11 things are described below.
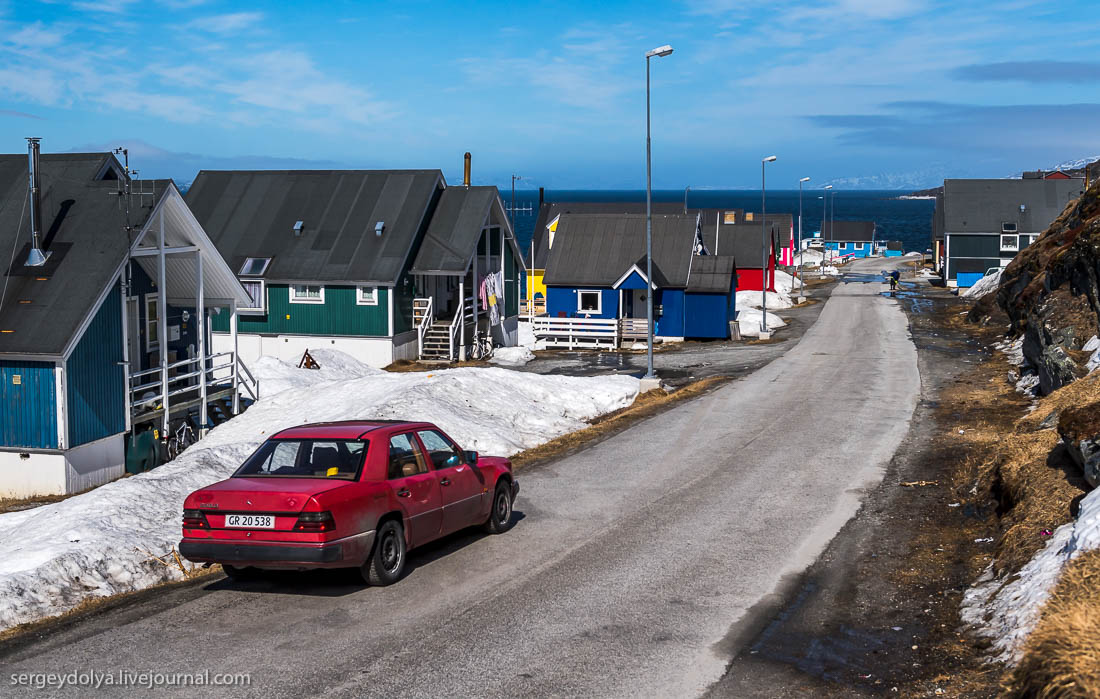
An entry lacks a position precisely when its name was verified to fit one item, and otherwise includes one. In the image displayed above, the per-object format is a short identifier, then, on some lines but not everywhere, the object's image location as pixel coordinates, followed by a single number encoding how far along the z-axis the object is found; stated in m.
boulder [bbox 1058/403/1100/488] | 11.38
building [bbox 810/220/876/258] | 147.88
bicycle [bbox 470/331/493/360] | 40.88
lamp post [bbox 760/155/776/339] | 46.94
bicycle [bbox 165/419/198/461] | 24.48
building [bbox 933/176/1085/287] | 77.50
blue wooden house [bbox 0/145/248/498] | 21.45
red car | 10.14
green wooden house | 39.03
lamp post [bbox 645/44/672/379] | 27.85
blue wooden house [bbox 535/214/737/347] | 45.14
